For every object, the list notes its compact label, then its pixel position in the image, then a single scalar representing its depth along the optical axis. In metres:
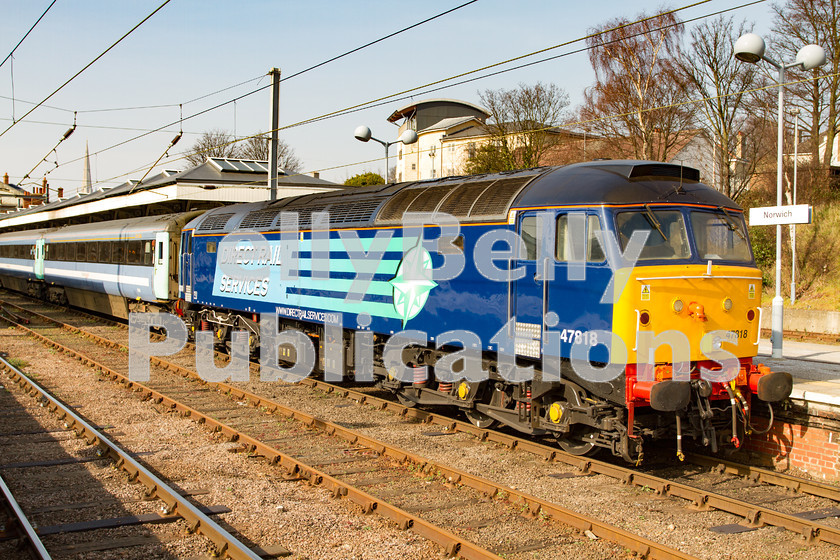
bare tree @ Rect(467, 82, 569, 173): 41.44
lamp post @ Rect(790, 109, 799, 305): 23.26
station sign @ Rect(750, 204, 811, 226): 12.28
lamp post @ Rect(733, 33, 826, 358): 12.78
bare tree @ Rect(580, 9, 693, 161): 30.73
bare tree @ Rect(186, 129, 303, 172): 70.25
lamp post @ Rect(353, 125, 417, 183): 25.34
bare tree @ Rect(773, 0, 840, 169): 26.70
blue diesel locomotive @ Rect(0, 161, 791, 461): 8.14
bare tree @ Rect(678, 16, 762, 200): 28.36
